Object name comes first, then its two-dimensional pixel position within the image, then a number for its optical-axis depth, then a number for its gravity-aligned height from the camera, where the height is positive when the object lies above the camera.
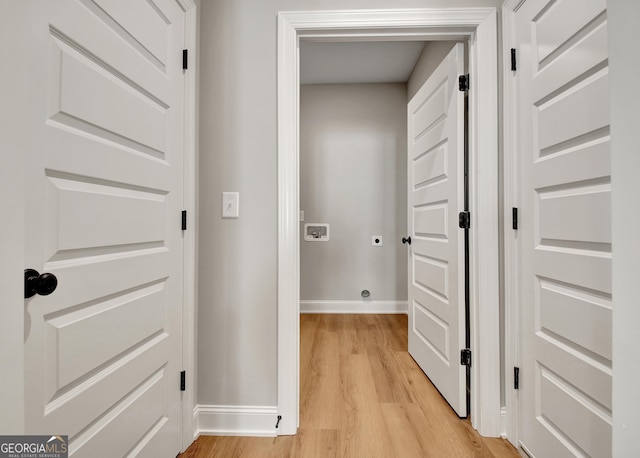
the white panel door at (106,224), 0.73 +0.01
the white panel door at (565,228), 0.96 +0.01
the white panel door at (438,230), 1.60 +0.00
